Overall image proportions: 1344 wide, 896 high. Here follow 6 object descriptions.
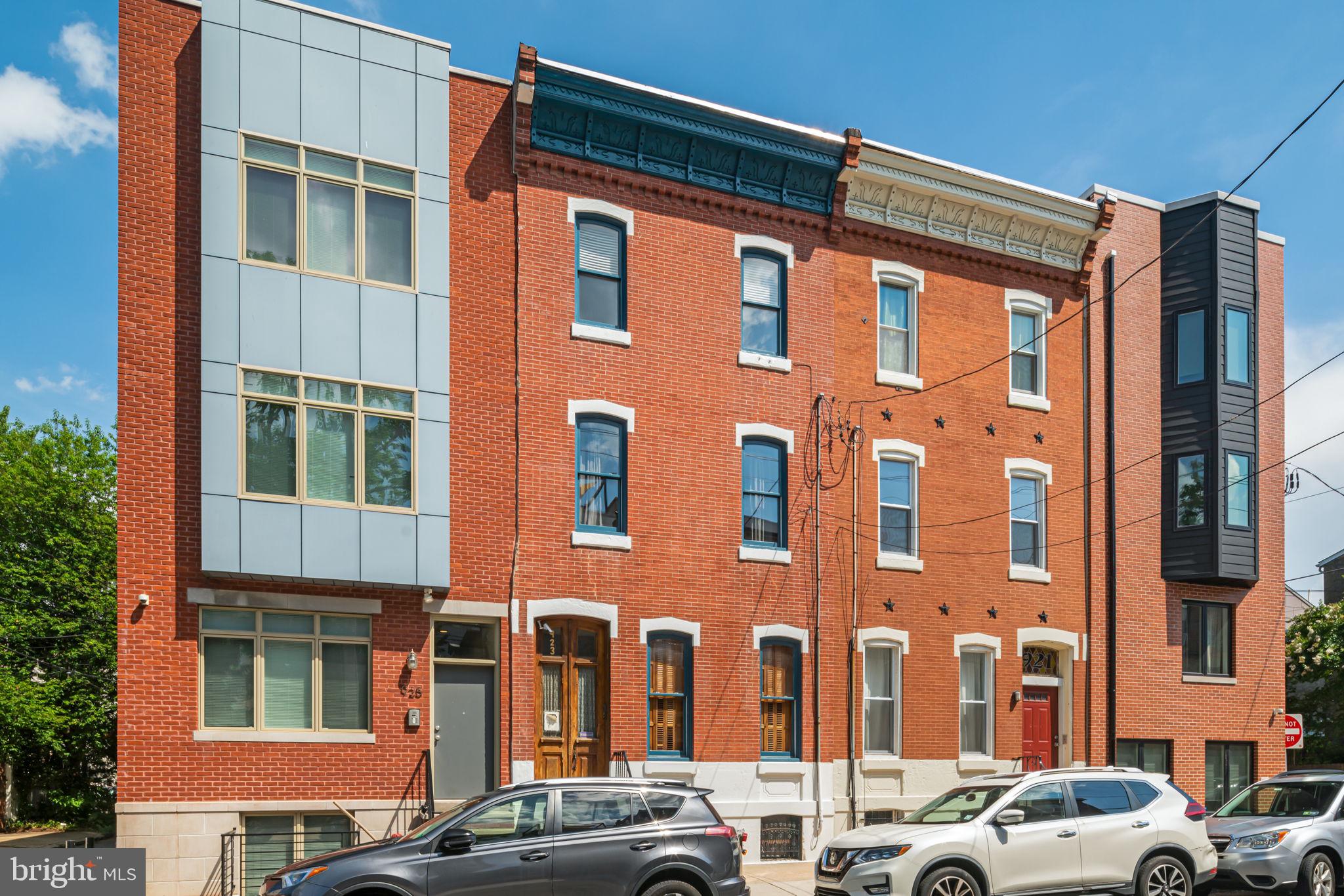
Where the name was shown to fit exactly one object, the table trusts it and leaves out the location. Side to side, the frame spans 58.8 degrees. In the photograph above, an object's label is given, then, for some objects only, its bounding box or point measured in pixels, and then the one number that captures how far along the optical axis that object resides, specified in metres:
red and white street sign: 24.66
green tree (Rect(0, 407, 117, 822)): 29.53
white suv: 13.22
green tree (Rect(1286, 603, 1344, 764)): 28.88
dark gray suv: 11.26
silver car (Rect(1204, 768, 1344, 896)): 14.90
